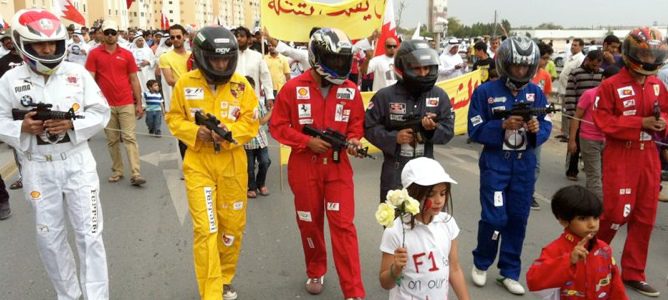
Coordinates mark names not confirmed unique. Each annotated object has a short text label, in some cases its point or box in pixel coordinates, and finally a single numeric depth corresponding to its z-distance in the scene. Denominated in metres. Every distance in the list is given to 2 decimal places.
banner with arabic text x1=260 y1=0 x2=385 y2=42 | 8.20
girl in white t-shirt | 3.17
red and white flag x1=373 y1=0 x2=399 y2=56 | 10.26
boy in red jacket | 2.96
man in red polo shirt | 7.79
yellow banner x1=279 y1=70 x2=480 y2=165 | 10.47
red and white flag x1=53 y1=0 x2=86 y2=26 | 9.71
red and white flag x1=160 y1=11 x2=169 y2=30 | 20.60
